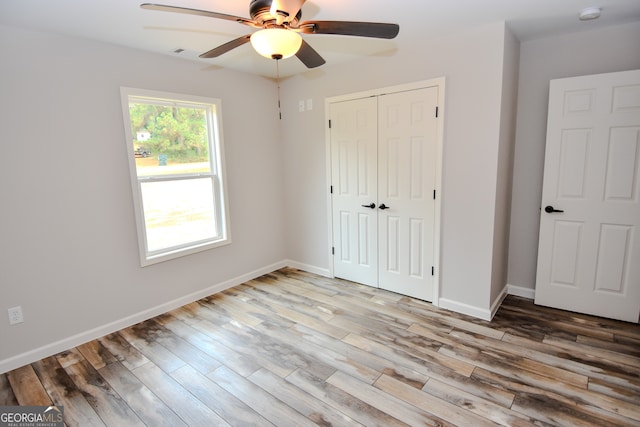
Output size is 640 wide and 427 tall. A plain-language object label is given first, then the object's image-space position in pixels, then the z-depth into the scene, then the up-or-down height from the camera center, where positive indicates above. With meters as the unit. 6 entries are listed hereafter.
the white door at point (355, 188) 3.54 -0.24
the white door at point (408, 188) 3.15 -0.24
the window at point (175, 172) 3.05 -0.02
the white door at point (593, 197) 2.72 -0.31
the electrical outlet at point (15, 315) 2.45 -1.05
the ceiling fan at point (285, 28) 1.67 +0.75
